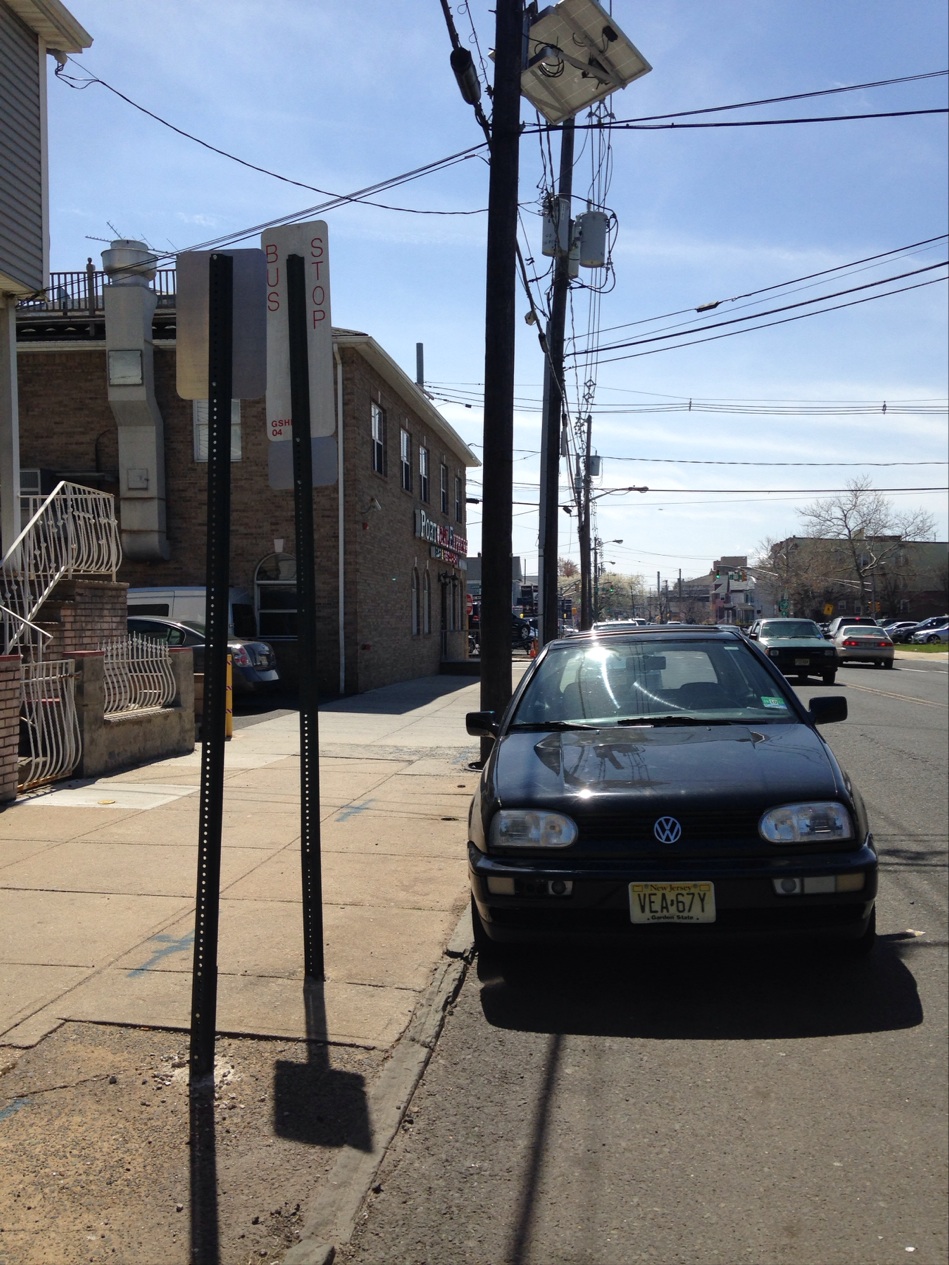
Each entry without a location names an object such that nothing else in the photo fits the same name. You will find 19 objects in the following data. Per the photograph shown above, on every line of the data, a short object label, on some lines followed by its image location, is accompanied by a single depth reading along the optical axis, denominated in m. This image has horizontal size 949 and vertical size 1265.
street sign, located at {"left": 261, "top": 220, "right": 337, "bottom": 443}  4.64
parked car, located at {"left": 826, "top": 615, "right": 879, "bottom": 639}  50.24
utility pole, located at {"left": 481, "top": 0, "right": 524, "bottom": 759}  9.71
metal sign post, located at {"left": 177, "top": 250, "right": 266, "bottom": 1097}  3.73
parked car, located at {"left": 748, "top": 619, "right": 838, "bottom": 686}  23.80
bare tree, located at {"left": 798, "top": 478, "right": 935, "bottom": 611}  83.06
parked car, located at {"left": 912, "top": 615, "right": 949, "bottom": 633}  69.69
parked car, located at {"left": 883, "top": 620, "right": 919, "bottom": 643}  69.56
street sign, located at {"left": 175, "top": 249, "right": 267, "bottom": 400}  4.04
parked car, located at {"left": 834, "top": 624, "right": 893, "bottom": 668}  33.97
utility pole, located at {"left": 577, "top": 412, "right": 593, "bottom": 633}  39.38
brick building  20.19
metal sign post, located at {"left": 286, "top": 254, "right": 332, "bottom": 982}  4.51
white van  19.05
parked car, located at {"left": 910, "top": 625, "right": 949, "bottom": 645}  63.34
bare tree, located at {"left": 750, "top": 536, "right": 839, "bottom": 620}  90.56
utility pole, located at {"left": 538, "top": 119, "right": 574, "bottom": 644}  19.23
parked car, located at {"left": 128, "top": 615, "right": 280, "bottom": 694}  15.71
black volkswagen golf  4.24
